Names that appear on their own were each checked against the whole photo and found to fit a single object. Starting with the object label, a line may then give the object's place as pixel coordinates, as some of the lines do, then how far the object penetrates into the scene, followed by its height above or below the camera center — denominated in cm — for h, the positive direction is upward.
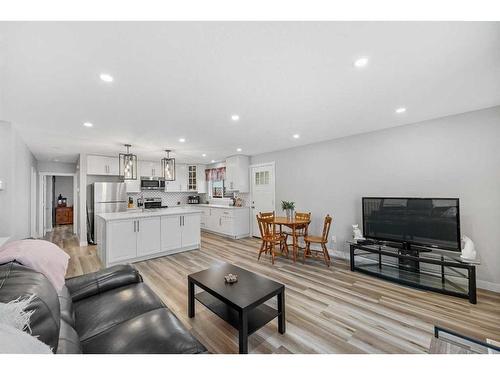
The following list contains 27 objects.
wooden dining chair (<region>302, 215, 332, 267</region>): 369 -93
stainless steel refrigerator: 519 -17
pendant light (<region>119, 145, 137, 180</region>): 397 +51
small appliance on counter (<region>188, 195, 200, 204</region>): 754 -31
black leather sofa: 95 -85
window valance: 696 +59
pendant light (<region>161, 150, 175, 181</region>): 438 +49
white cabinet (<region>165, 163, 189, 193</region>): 687 +31
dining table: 389 -66
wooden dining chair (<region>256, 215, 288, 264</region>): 396 -94
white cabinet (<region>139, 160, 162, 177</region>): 626 +71
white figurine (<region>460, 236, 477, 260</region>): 253 -79
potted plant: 442 -38
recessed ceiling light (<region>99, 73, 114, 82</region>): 178 +101
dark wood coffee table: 165 -94
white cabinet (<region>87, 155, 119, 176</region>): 535 +71
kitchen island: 367 -87
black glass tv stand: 256 -122
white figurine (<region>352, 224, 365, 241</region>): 352 -78
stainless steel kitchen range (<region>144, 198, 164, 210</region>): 593 -36
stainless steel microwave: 620 +25
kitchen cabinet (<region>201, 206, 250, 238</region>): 585 -92
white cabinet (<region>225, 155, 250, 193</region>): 596 +53
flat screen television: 271 -48
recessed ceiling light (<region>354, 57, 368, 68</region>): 161 +102
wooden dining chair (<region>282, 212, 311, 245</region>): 422 -73
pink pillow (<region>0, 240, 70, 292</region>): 128 -43
